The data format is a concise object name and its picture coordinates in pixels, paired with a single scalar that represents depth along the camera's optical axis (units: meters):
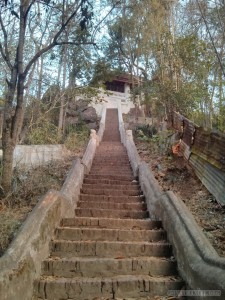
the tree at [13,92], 4.46
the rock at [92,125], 15.62
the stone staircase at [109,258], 2.65
